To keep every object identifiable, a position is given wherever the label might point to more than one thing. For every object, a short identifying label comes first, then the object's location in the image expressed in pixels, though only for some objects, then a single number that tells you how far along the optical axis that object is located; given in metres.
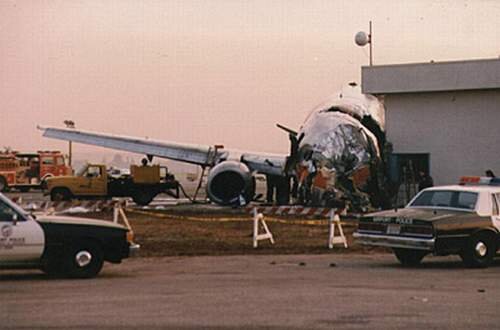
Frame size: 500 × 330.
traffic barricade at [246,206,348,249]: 25.84
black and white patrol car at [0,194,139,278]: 17.91
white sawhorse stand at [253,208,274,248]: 25.81
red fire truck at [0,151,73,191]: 74.44
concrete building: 39.12
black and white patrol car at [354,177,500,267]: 20.38
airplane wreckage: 35.38
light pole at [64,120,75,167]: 94.60
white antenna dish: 47.25
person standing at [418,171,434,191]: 38.34
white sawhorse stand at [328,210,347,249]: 25.73
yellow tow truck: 50.16
